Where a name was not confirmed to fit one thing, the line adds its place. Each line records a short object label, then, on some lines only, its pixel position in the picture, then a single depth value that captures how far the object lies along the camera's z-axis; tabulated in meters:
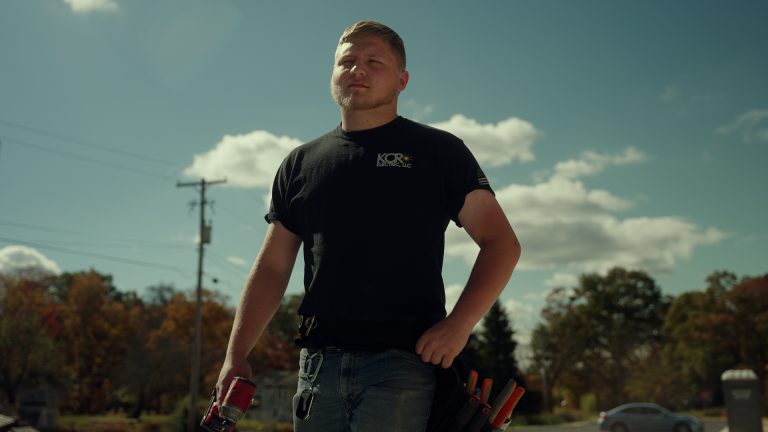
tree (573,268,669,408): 71.69
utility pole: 34.56
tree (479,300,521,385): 57.44
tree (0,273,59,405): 44.12
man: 2.36
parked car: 33.28
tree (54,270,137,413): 58.12
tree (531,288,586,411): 67.56
